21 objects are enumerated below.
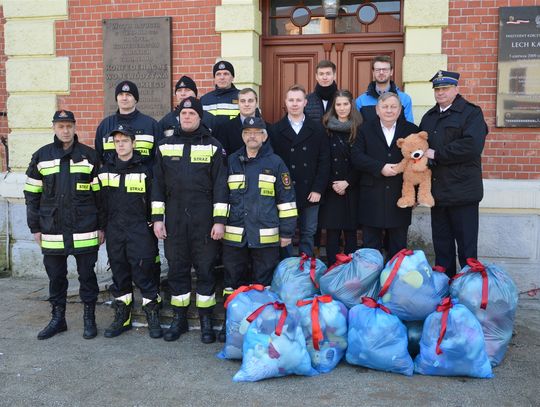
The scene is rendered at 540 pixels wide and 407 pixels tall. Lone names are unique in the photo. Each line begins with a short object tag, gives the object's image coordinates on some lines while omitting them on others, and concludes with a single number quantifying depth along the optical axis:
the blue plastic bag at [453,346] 3.91
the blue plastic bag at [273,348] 3.94
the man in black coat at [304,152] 5.15
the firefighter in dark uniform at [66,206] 4.88
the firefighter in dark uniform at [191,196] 4.67
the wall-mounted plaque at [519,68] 6.05
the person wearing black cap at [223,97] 5.64
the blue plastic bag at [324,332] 4.15
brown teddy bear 4.83
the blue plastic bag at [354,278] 4.44
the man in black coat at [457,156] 4.77
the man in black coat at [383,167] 4.95
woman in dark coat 5.20
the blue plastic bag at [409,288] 4.25
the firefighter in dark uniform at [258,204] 4.69
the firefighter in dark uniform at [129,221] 4.84
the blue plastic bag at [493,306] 4.22
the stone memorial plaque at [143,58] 6.89
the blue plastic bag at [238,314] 4.29
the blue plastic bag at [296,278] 4.61
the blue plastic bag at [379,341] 4.04
